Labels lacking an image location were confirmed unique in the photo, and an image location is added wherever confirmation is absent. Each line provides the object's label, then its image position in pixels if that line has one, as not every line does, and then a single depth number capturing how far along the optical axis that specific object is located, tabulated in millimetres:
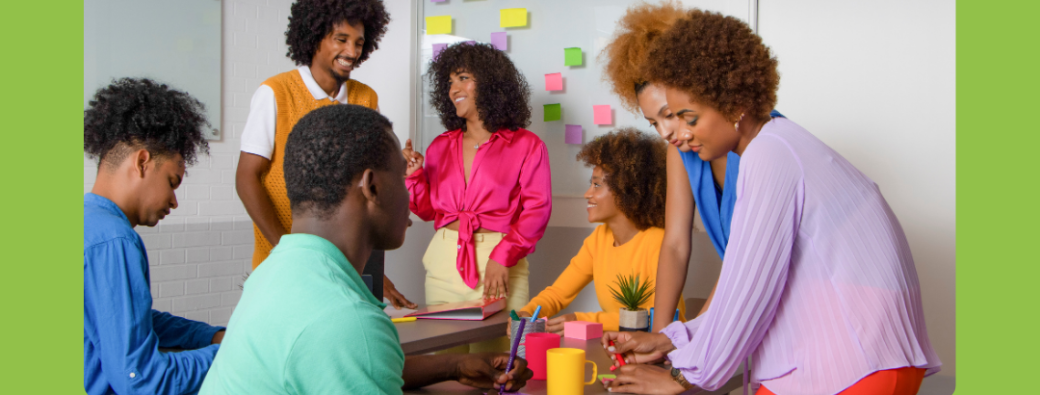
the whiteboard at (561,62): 3330
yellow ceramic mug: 1312
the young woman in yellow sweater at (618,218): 2359
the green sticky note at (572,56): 3371
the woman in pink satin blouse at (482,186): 2631
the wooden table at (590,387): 1386
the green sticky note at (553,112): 3432
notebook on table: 2088
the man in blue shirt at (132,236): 1380
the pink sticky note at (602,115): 3311
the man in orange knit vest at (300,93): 2361
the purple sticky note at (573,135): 3379
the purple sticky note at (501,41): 3604
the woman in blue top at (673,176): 1822
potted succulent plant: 1782
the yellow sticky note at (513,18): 3527
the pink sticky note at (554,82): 3432
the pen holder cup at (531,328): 1702
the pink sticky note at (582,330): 1887
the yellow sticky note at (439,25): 3805
